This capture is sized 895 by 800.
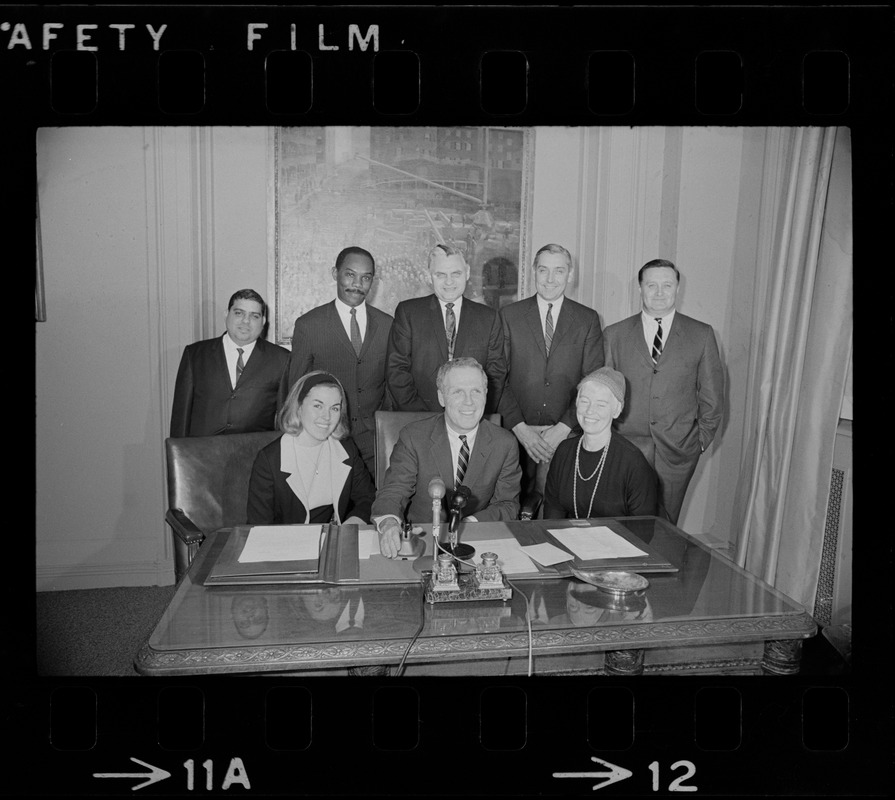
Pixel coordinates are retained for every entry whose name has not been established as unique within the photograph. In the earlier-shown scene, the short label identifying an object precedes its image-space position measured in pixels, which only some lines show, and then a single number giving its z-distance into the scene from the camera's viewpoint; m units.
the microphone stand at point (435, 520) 2.09
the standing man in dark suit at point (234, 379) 3.80
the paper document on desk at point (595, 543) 2.22
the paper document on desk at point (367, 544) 2.25
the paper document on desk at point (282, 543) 2.16
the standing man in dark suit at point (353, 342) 3.89
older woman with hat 2.87
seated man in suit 2.93
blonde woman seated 2.97
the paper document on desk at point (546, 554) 2.16
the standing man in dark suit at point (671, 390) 3.71
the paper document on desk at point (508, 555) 2.10
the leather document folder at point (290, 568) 2.01
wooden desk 1.71
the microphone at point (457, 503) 2.12
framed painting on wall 3.95
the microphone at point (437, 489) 2.12
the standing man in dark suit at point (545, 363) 3.80
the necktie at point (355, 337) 3.91
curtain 3.11
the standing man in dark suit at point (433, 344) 3.80
